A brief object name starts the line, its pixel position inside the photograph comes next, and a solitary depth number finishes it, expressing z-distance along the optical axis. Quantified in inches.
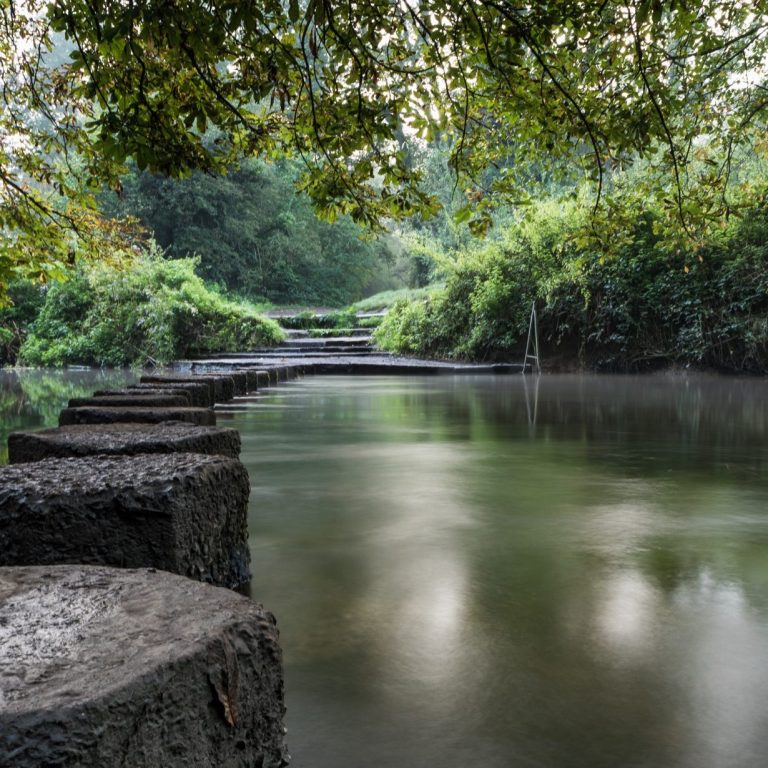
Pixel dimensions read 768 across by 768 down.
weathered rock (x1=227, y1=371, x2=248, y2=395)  338.5
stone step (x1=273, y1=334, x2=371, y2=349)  693.3
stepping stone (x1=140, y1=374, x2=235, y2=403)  234.8
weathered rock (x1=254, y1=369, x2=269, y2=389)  384.8
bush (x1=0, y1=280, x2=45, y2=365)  818.2
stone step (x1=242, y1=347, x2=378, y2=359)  641.6
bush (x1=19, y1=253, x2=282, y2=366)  689.0
